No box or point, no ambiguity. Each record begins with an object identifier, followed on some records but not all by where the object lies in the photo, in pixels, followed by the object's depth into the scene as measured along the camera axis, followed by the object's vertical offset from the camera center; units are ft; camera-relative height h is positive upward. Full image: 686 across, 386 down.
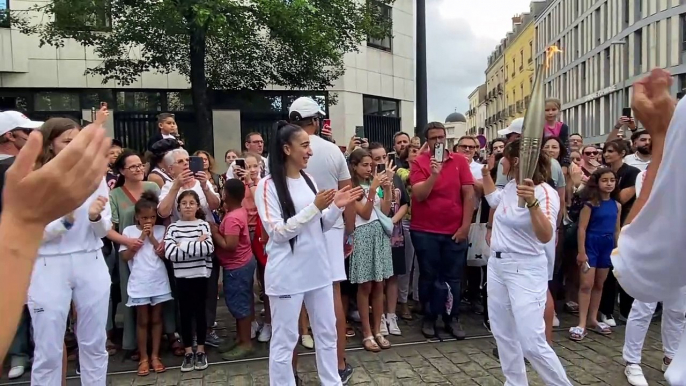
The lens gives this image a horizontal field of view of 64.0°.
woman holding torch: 11.88 -2.45
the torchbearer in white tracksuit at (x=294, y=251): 12.56 -1.79
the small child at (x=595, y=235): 19.86 -2.40
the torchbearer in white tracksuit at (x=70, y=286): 11.68 -2.37
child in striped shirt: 16.67 -2.73
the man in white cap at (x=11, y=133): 13.67 +1.16
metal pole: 28.48 +5.23
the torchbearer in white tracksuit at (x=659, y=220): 4.68 -0.47
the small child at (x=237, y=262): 17.74 -2.89
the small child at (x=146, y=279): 16.66 -3.14
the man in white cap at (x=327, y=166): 14.47 +0.21
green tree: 34.19 +9.66
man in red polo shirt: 19.35 -1.90
